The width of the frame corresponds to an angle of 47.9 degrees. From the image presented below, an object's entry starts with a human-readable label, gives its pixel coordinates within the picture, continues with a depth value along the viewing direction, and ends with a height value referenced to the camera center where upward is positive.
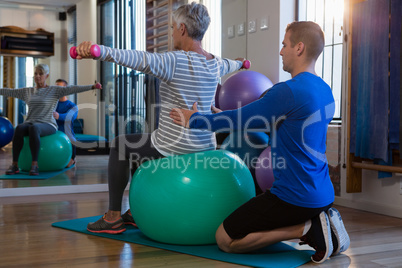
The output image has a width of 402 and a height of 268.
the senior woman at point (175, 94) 1.99 +0.09
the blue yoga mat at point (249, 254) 1.84 -0.61
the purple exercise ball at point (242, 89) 3.28 +0.18
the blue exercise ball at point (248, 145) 3.17 -0.23
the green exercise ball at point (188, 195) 1.99 -0.37
